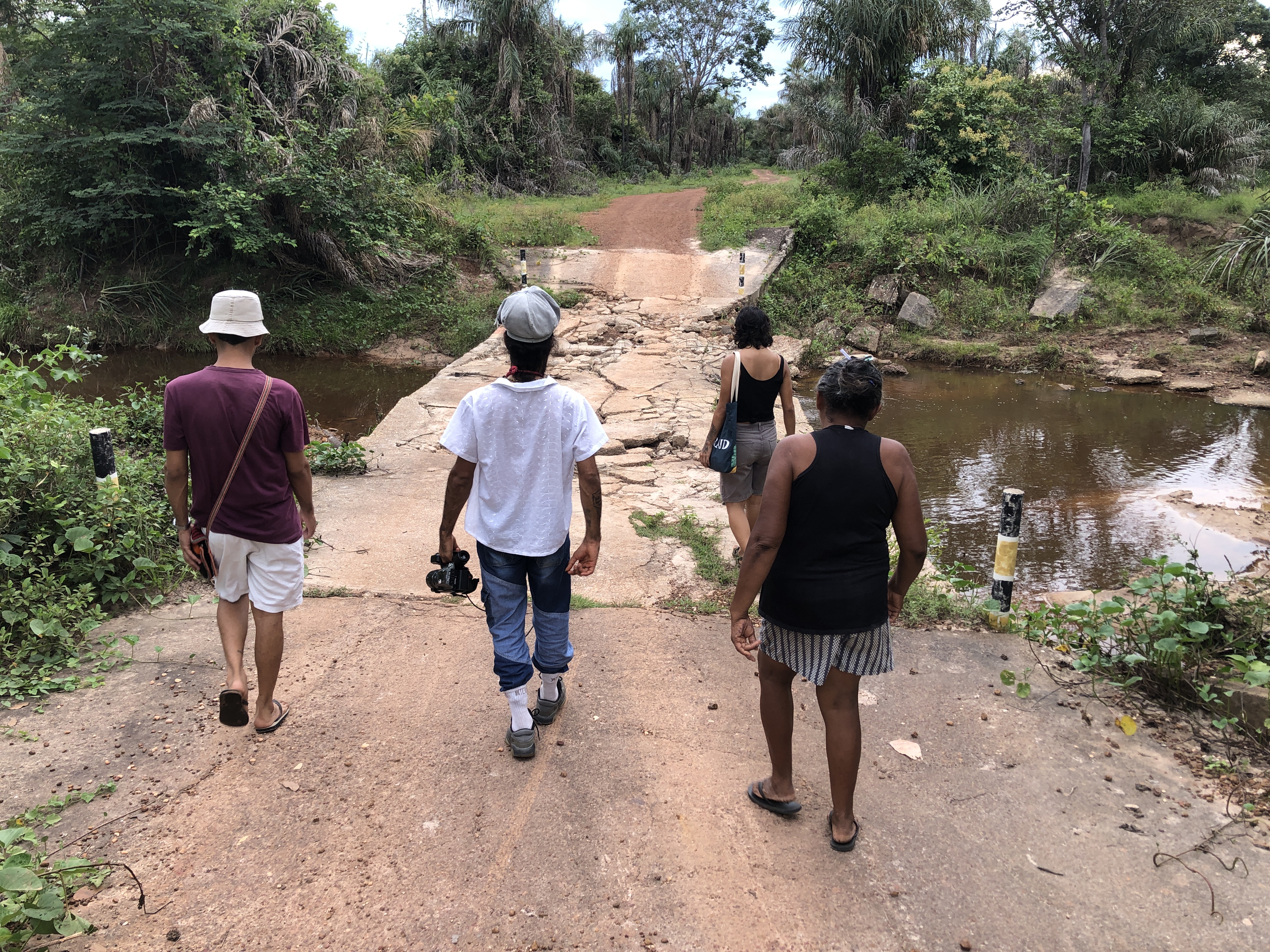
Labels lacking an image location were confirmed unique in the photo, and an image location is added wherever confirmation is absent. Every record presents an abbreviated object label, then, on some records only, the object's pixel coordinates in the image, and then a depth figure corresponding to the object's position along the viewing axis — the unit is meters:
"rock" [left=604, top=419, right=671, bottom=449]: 7.99
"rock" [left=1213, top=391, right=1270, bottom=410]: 10.88
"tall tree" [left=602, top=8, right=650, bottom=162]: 31.55
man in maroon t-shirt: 2.97
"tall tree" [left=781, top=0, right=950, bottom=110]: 18.45
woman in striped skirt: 2.48
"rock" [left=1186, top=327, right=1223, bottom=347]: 12.58
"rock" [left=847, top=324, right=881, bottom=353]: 13.60
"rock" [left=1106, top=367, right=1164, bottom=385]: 11.97
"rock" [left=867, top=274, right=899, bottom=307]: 14.40
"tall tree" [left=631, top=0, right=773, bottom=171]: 32.97
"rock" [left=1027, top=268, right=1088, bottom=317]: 13.70
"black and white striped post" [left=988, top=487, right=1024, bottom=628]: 4.25
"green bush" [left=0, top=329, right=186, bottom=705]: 3.76
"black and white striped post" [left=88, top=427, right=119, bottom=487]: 4.56
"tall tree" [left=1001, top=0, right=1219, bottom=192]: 17.72
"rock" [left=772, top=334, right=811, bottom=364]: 12.89
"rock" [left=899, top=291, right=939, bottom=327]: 13.91
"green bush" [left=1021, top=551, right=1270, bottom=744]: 3.49
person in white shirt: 2.91
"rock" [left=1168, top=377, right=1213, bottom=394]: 11.51
